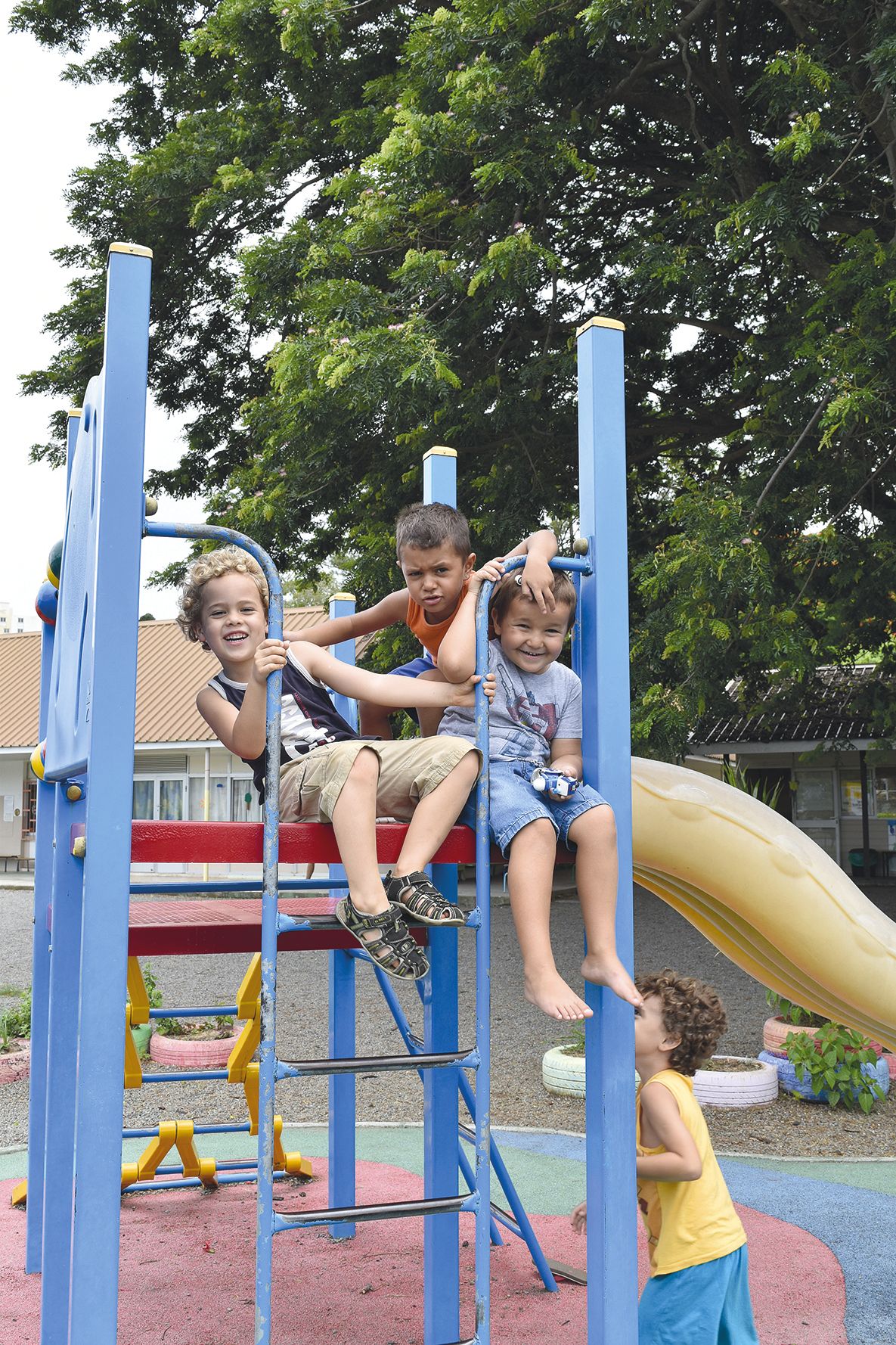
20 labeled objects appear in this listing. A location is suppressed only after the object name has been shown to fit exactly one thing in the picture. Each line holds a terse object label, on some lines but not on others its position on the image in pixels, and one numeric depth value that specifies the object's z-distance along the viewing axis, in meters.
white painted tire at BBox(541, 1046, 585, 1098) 7.22
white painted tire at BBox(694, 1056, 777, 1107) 6.91
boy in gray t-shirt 2.85
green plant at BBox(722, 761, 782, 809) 8.12
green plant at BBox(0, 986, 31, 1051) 8.74
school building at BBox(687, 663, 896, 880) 19.97
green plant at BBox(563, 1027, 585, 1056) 7.73
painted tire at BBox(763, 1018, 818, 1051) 7.52
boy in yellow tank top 3.06
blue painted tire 6.96
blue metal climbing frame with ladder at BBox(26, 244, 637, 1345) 2.52
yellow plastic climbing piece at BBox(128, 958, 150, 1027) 4.26
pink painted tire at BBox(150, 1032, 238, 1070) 7.88
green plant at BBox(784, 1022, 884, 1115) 6.79
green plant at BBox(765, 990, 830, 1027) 7.54
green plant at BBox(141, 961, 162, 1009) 8.02
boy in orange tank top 3.11
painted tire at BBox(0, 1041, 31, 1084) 7.95
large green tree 7.95
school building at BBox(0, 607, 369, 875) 24.02
